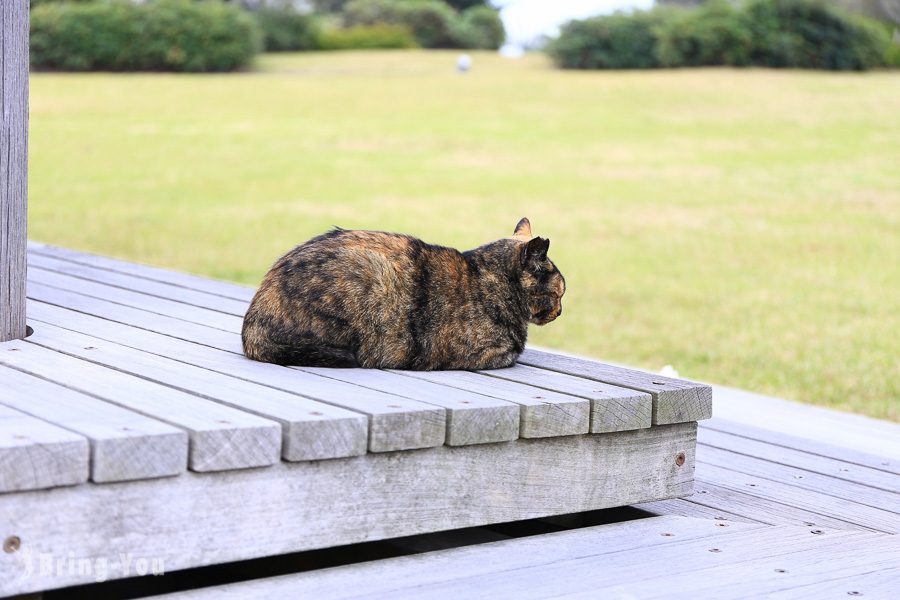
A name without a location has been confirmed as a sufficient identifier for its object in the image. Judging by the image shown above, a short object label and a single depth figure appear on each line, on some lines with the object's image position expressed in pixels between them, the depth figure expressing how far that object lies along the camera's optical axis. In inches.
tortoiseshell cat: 129.9
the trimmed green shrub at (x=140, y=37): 1248.8
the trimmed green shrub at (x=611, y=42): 1258.0
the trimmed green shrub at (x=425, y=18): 1673.2
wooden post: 138.9
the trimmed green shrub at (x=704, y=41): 1227.2
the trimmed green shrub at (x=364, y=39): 1550.2
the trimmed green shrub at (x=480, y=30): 1667.1
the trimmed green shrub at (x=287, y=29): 1514.5
